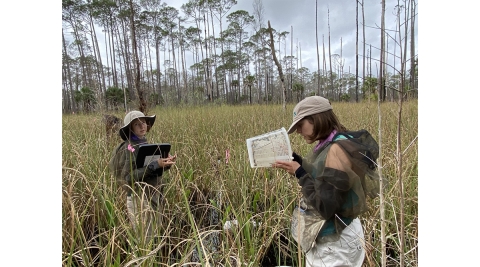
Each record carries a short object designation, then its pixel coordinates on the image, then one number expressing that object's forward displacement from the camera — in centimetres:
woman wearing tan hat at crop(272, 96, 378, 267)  88
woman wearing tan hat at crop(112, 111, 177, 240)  149
